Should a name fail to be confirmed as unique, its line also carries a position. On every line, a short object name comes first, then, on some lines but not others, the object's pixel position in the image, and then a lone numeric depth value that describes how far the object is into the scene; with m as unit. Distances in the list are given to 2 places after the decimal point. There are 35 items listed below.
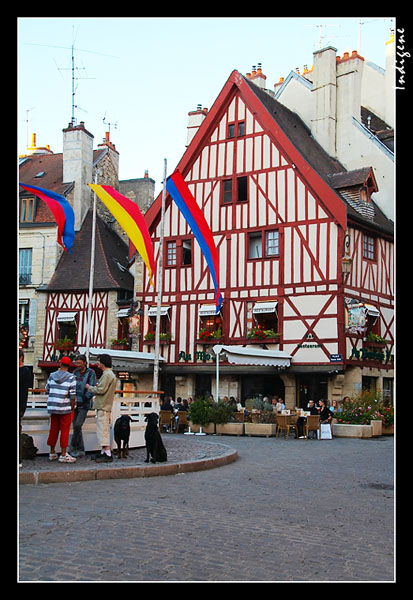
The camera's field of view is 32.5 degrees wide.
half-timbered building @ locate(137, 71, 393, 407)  23.39
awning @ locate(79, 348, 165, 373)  21.96
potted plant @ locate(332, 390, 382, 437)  18.91
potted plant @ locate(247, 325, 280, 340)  24.22
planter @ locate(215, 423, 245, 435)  19.02
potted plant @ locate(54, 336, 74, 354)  28.30
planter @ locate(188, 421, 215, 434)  19.27
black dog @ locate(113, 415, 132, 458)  10.73
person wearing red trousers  9.42
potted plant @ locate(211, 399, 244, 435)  19.00
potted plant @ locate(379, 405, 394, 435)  19.89
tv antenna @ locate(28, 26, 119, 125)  31.69
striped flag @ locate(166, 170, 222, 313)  17.16
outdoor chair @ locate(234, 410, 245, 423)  19.67
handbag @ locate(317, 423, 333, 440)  18.39
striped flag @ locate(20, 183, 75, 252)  16.68
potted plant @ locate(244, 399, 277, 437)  18.69
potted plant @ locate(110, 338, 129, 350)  27.72
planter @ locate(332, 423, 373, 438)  18.84
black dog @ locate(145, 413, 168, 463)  10.34
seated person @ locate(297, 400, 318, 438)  18.15
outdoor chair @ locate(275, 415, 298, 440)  18.28
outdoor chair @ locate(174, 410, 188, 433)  19.78
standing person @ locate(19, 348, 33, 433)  8.44
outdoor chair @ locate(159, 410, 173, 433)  20.38
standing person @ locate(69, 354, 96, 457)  10.21
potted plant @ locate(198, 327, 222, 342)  25.42
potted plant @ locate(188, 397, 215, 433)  19.05
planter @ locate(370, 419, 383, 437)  19.06
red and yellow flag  16.70
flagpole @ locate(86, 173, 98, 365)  20.19
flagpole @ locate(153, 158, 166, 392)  16.19
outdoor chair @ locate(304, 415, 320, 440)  17.97
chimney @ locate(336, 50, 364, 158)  28.22
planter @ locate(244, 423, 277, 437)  18.64
